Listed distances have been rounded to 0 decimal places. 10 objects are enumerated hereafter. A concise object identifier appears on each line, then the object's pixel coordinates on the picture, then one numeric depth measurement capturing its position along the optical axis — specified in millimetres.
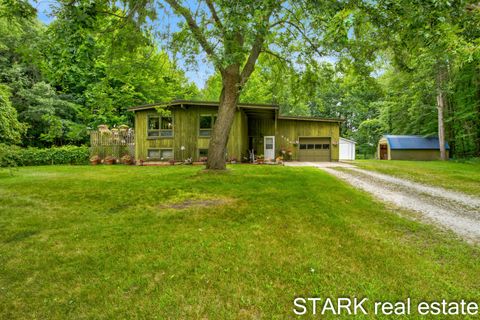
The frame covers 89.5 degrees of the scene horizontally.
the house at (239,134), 16484
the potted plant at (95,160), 17589
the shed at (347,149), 26750
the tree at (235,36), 5035
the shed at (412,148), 24766
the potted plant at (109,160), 17547
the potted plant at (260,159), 16469
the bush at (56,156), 18491
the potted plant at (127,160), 17328
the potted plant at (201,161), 15748
